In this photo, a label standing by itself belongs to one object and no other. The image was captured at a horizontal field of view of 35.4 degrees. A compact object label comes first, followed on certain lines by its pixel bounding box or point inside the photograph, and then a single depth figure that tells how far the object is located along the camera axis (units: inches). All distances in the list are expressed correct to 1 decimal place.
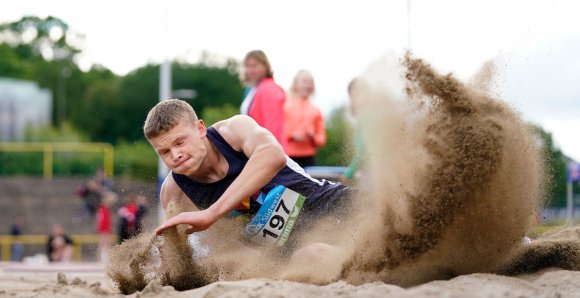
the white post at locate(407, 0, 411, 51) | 399.3
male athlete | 189.3
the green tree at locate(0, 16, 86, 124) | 2920.8
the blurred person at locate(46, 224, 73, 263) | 724.0
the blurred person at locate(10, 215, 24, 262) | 917.2
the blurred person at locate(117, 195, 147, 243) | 525.6
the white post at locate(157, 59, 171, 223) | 979.0
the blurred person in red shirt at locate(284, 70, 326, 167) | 379.2
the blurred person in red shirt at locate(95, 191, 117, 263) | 714.8
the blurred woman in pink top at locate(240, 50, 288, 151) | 343.3
